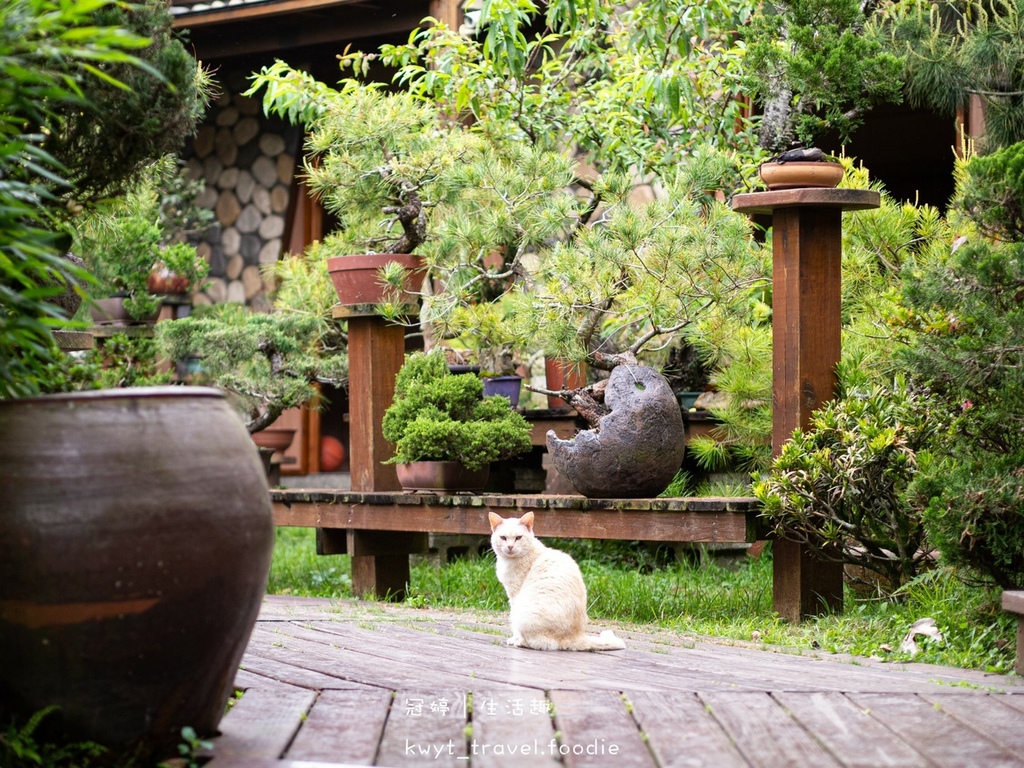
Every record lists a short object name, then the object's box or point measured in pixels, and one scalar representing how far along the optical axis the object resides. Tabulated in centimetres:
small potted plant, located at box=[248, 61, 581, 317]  566
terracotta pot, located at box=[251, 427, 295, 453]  902
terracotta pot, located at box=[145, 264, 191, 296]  842
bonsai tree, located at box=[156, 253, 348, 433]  661
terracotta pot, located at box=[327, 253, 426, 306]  569
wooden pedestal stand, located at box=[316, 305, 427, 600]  574
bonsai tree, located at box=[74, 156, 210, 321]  716
